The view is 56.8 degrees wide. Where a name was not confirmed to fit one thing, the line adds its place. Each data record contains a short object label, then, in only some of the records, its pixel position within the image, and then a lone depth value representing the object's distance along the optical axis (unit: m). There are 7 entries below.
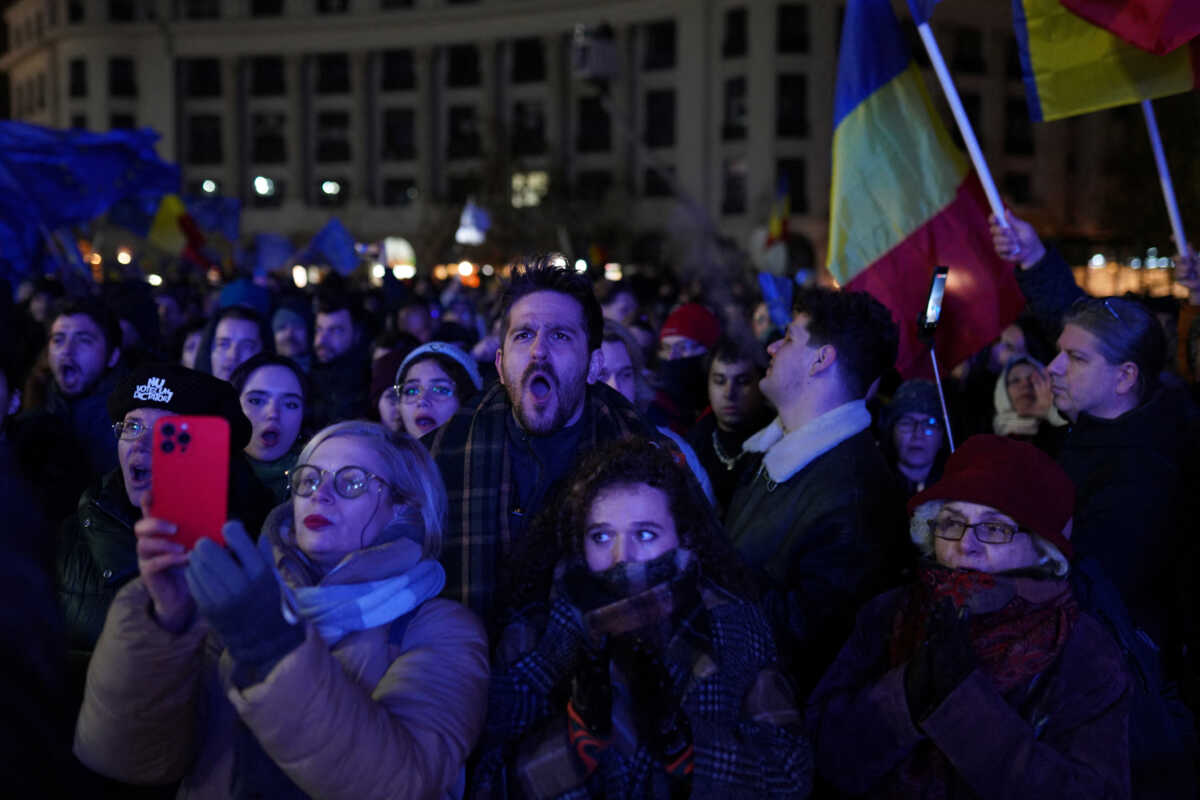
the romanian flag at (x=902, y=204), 4.81
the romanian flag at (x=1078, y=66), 4.88
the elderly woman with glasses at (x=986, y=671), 2.46
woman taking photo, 1.92
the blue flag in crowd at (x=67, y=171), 10.94
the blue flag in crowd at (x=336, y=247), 15.99
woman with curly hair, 2.35
